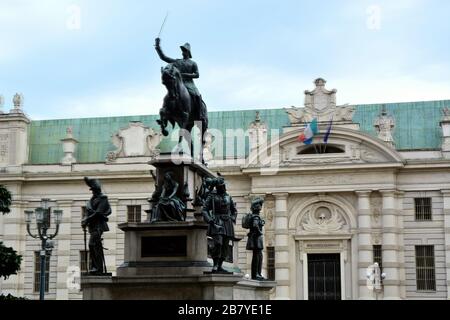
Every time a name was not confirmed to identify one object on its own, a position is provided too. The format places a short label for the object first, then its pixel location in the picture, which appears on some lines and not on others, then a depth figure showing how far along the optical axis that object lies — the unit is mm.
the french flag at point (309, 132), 49562
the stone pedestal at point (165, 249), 19047
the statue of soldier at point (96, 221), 20359
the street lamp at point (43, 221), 31484
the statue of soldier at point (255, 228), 22078
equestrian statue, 20953
